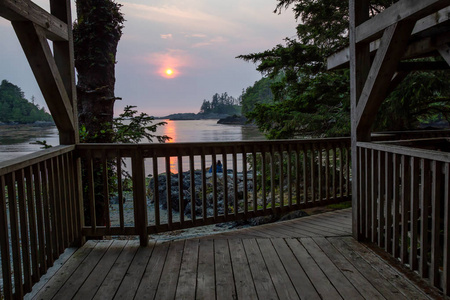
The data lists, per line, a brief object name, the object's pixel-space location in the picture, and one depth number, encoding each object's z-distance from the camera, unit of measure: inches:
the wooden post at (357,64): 117.3
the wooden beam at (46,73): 96.5
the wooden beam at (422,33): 107.0
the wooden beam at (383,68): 96.0
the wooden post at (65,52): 118.0
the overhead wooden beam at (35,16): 83.4
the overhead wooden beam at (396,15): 83.2
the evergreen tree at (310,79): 281.3
